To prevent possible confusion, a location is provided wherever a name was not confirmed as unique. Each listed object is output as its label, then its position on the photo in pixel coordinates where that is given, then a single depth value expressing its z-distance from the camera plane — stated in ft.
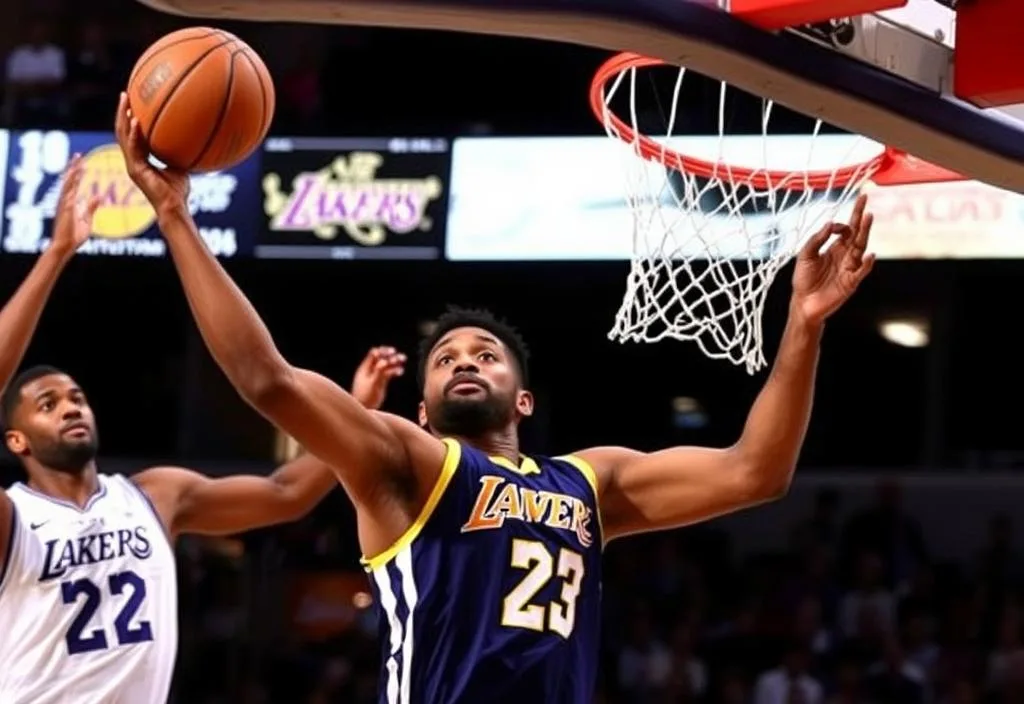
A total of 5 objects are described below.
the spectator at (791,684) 45.86
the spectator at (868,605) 47.47
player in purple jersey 18.11
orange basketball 18.72
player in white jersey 25.99
